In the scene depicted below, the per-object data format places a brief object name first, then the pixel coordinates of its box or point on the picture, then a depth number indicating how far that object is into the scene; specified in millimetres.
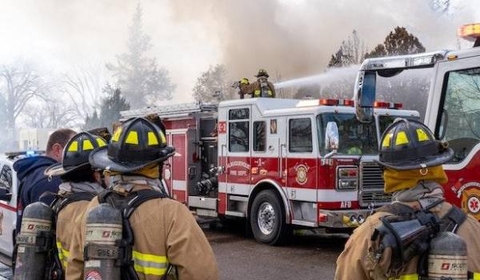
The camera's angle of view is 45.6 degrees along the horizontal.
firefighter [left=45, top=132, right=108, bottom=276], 2738
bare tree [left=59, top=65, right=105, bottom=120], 33562
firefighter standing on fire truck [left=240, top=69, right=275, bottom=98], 10430
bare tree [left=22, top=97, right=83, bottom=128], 33781
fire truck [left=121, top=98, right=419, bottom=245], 8141
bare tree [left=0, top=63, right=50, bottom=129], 29453
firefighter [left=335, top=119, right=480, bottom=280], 1938
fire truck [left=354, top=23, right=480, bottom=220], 4355
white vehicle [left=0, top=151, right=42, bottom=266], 6715
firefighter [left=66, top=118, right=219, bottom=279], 2135
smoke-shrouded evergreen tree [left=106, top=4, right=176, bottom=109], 37094
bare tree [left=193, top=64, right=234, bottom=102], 29641
